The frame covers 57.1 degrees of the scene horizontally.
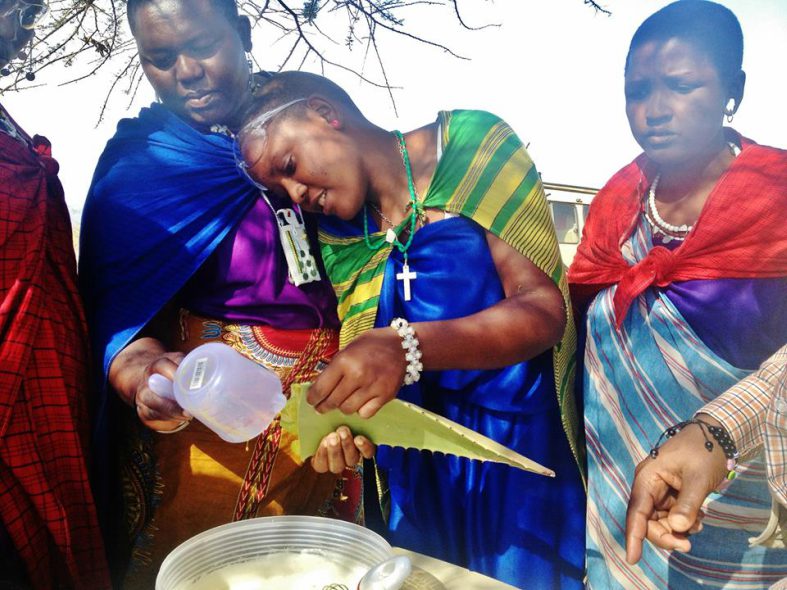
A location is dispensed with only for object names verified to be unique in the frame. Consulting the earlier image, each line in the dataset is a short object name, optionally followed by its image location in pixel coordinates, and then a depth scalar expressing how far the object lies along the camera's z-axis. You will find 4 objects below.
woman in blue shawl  1.74
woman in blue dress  1.62
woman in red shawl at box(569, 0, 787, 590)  1.49
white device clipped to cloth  1.76
